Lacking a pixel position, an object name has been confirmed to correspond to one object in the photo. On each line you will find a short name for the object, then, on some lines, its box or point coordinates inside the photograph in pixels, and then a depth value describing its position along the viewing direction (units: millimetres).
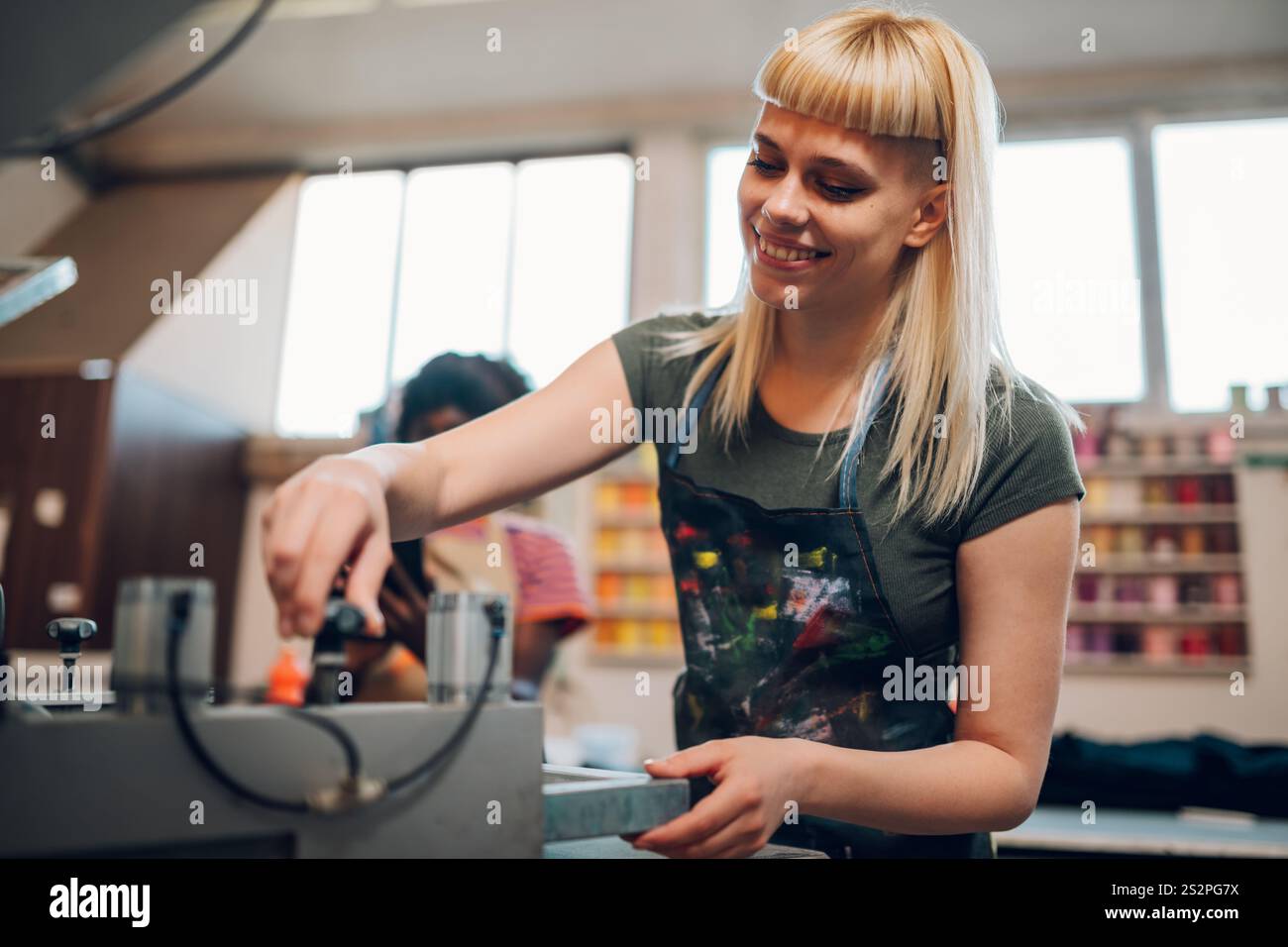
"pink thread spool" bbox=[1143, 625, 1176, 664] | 3592
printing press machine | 443
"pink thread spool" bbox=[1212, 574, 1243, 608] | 3570
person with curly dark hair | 1540
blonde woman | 771
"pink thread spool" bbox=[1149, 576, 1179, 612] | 3605
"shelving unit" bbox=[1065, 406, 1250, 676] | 3578
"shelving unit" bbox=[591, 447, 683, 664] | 3881
